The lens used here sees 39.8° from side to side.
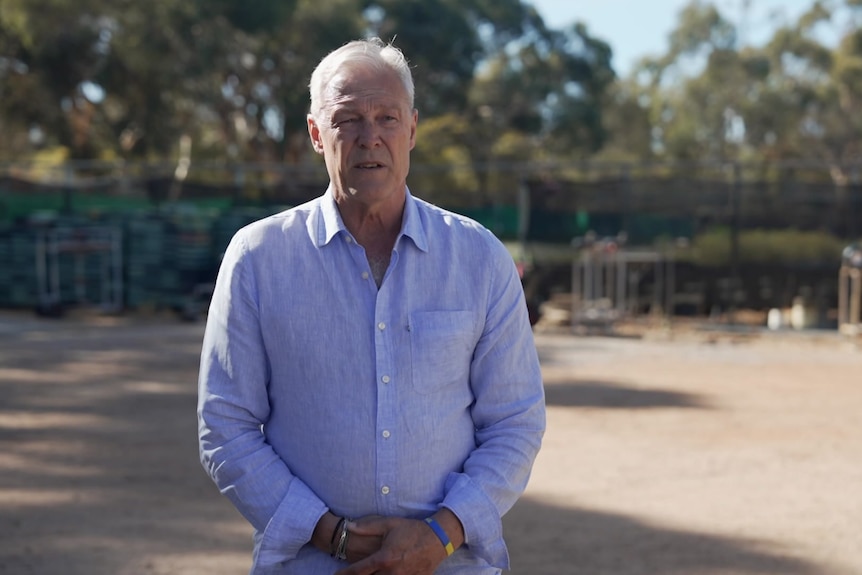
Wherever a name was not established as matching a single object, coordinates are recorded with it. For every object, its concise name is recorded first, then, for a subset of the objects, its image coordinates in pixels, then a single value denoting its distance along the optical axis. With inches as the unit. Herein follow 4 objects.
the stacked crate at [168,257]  721.6
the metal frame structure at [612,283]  673.6
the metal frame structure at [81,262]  713.0
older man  99.2
